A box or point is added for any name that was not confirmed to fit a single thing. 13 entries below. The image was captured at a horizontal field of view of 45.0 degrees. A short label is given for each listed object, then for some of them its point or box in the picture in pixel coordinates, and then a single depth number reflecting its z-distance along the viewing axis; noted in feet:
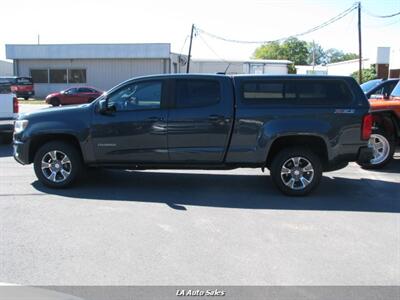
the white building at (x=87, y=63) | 138.41
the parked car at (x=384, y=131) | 31.55
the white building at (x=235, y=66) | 170.71
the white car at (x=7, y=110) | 40.83
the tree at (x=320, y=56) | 464.24
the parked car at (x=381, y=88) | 37.99
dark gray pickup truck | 23.79
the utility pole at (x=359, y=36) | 124.95
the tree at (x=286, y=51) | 392.27
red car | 109.09
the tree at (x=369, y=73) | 149.38
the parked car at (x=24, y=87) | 130.15
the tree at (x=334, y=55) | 476.95
